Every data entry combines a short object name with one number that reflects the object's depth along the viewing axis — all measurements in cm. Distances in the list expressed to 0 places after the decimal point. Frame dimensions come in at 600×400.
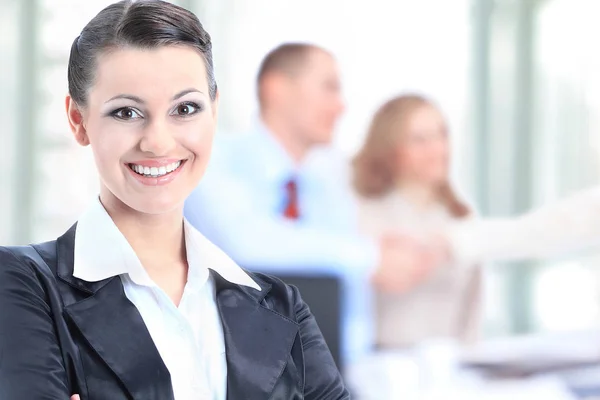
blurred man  611
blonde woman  631
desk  607
